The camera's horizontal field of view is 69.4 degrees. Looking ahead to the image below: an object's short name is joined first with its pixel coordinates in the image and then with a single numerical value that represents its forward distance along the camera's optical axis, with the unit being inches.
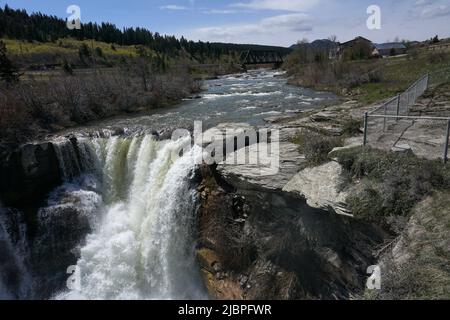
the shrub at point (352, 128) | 432.2
